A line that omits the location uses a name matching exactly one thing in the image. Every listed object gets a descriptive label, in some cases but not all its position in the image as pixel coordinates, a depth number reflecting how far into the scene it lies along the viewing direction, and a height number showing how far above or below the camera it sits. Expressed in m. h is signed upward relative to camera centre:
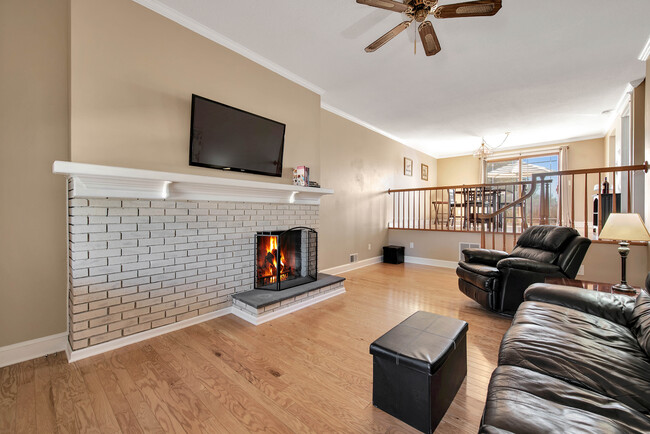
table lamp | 2.24 -0.11
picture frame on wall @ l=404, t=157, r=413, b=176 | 7.00 +1.29
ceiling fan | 1.95 +1.53
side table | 2.11 -0.56
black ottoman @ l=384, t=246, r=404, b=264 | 5.71 -0.80
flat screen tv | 2.67 +0.82
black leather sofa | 0.86 -0.63
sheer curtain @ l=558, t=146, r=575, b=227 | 6.23 +0.69
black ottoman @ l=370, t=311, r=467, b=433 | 1.36 -0.81
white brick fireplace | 2.05 -0.30
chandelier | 6.56 +1.79
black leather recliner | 2.62 -0.51
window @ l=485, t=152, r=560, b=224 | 7.08 +1.36
